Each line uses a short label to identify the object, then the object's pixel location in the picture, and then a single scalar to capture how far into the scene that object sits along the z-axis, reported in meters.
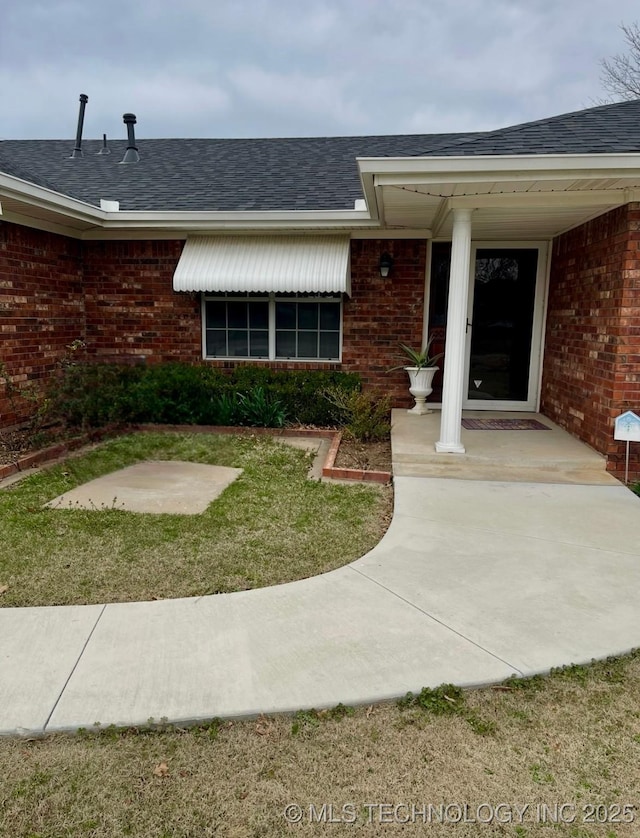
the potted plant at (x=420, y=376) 8.98
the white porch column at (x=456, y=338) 6.56
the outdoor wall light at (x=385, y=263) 9.09
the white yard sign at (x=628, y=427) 5.96
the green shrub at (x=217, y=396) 8.84
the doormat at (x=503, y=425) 8.17
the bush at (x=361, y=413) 8.05
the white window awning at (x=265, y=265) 8.66
